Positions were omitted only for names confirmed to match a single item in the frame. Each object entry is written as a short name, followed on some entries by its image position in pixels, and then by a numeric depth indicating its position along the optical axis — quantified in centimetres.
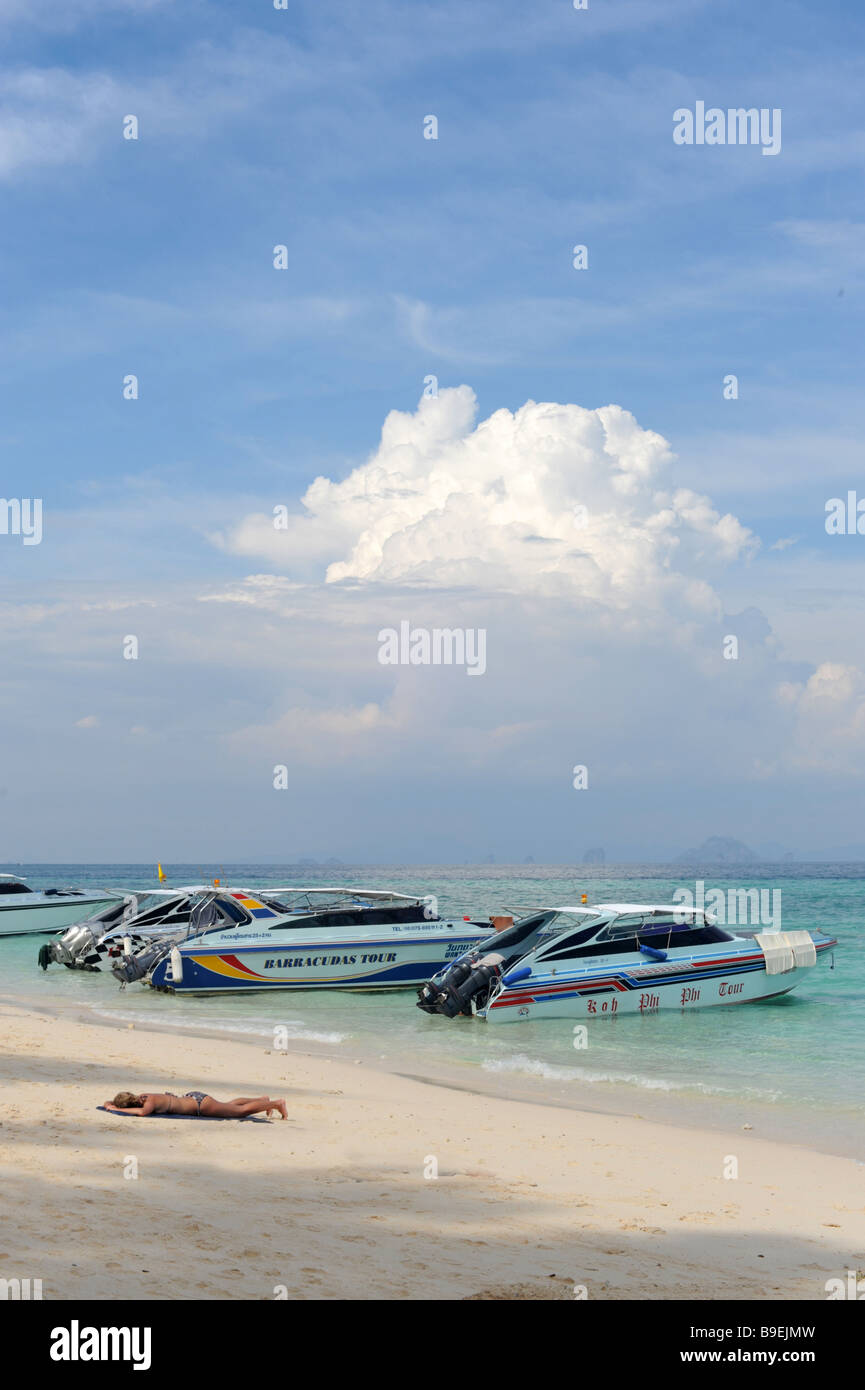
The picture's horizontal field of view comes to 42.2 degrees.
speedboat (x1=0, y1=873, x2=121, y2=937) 3784
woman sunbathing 1020
